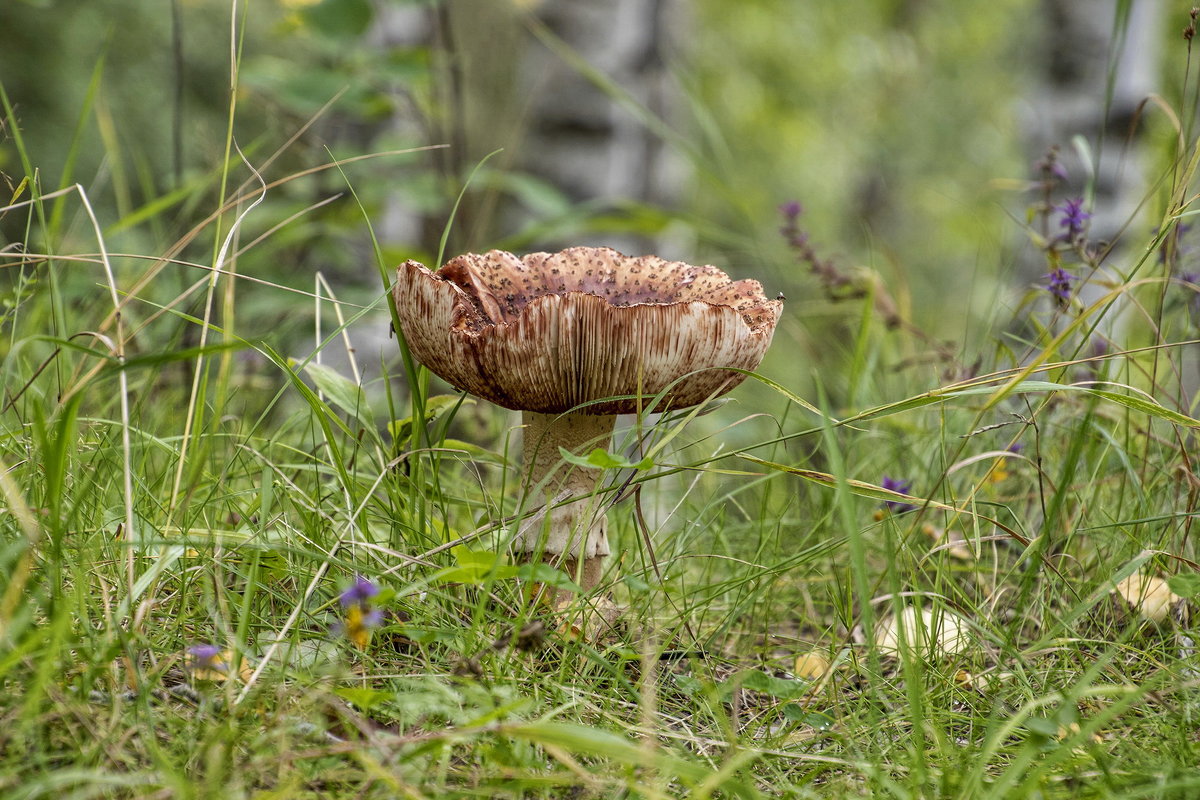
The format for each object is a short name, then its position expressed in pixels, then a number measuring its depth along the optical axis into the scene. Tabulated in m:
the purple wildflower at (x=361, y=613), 2.50
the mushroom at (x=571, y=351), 3.28
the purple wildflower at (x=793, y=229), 5.66
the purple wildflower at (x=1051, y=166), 4.72
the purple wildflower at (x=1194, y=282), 4.65
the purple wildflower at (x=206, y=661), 2.46
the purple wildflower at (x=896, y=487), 4.23
